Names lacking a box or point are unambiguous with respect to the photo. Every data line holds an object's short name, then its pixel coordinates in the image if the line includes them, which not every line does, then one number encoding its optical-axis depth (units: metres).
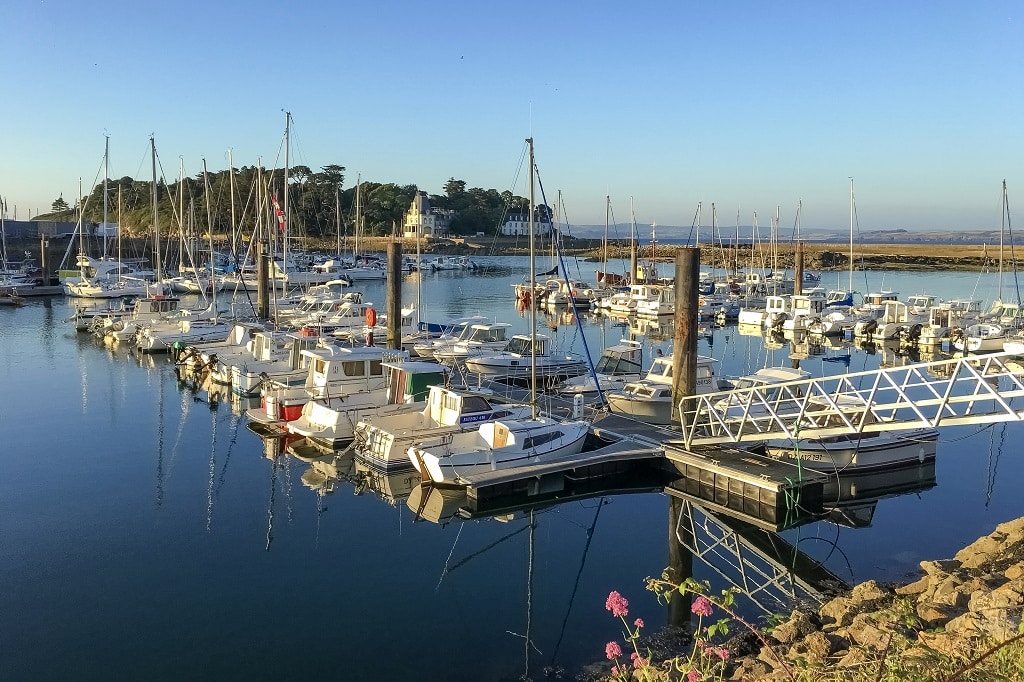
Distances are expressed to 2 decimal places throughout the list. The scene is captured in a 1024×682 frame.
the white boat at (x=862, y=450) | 20.81
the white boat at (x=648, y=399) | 25.62
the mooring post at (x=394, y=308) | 36.91
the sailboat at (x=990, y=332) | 42.47
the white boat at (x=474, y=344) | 35.88
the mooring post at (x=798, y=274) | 62.46
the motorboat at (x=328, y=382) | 26.30
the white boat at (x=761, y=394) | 21.86
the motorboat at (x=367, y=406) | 24.06
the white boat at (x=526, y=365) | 33.28
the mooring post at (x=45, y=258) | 78.25
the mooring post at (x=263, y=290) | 50.75
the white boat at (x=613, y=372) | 29.11
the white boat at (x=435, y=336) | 38.16
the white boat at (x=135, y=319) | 46.19
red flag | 46.75
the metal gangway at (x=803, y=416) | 15.86
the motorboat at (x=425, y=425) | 21.86
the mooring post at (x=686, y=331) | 23.08
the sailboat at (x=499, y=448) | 20.16
